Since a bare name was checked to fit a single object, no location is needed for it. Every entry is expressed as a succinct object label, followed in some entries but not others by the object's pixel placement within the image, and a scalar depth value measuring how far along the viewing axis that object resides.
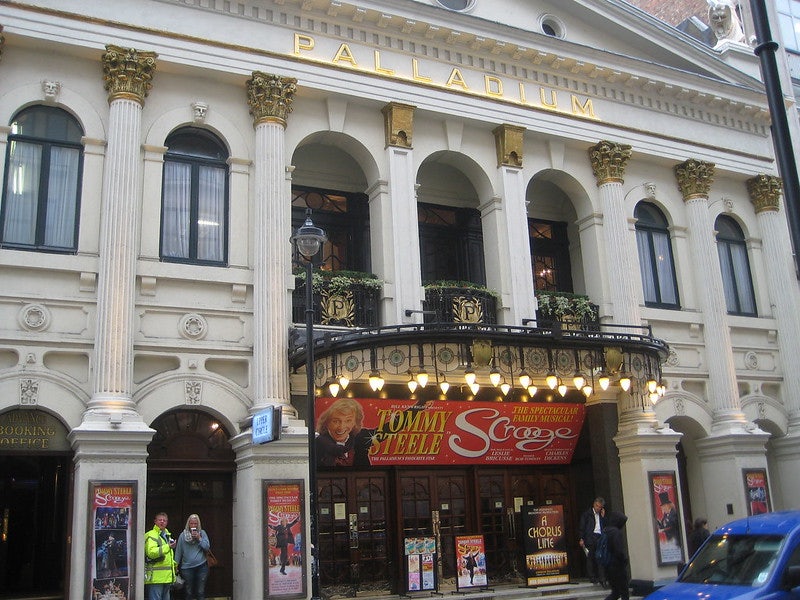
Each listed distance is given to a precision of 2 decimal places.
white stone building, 15.73
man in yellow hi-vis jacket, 14.30
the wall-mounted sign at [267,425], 13.96
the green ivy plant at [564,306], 20.14
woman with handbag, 14.49
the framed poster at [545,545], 18.91
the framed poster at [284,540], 15.40
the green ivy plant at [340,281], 17.75
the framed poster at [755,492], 20.50
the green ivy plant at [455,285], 18.72
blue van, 9.53
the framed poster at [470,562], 17.88
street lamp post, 12.55
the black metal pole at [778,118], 7.66
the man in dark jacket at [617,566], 14.64
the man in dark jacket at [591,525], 16.06
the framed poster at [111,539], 14.17
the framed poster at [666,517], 18.89
